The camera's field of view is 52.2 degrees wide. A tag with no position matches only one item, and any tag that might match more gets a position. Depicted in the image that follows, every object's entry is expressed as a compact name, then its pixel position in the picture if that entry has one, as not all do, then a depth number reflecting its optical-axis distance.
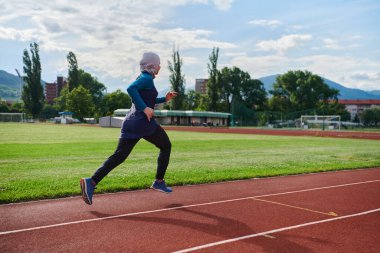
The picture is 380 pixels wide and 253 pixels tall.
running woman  5.71
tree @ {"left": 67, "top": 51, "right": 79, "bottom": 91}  95.81
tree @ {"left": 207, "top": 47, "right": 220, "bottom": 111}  89.06
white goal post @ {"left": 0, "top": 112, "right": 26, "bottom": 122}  95.06
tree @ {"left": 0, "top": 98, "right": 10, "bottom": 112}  126.12
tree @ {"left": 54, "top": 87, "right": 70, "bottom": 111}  130.50
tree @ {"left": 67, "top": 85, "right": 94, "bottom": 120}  90.00
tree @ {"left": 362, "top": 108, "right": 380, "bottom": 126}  132.25
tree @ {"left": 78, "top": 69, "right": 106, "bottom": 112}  134.00
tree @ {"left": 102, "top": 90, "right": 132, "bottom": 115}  112.81
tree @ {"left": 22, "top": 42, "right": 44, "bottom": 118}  88.38
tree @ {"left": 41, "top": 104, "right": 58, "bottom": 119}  134.50
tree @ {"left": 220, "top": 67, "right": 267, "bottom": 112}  117.69
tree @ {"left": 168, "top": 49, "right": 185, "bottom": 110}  84.75
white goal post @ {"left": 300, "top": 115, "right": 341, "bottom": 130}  65.18
